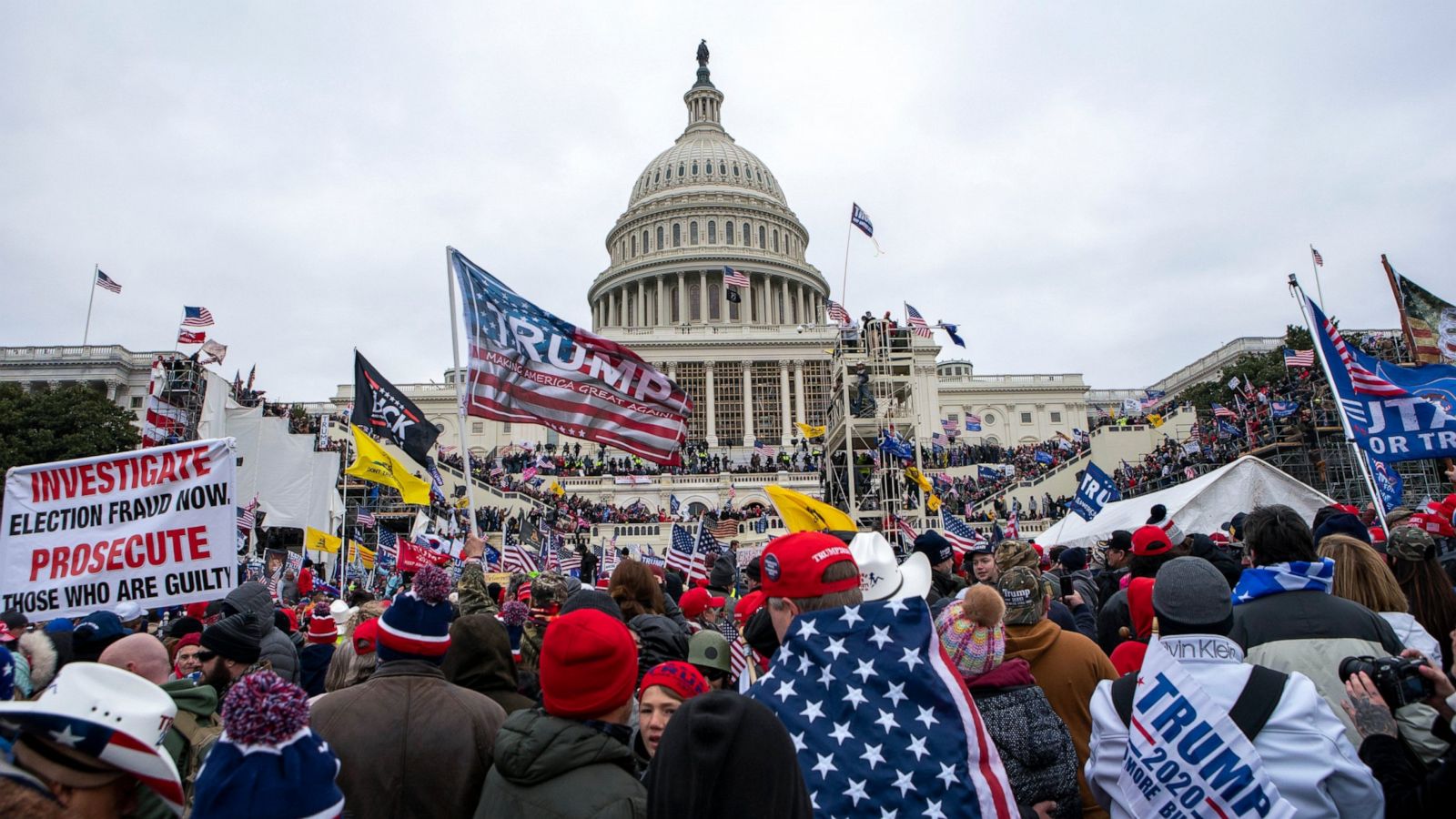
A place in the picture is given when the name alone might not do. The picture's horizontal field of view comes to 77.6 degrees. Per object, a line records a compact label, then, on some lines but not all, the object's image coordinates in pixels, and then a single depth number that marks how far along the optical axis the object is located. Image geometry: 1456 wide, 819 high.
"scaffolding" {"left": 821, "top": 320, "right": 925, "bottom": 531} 33.38
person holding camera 2.55
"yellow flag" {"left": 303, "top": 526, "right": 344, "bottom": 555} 16.84
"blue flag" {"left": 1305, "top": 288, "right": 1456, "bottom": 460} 9.83
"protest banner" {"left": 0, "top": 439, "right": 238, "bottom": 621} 6.56
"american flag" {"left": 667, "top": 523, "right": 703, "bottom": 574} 12.30
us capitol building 67.69
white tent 14.19
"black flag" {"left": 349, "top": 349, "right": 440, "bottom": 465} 12.10
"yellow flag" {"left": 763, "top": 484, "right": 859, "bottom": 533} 9.37
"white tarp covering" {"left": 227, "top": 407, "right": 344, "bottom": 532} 21.84
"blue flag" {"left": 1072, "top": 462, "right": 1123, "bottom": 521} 15.59
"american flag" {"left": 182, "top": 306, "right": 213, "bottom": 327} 33.73
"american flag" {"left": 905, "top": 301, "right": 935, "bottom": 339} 38.53
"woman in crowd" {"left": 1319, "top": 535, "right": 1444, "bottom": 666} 3.78
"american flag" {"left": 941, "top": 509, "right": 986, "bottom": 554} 15.28
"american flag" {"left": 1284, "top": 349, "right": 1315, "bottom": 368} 29.98
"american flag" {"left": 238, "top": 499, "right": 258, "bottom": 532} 20.19
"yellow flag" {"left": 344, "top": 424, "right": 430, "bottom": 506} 13.89
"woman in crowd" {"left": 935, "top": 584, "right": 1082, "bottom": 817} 3.29
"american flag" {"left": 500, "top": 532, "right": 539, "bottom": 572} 15.14
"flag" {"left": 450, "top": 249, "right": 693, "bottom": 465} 9.99
